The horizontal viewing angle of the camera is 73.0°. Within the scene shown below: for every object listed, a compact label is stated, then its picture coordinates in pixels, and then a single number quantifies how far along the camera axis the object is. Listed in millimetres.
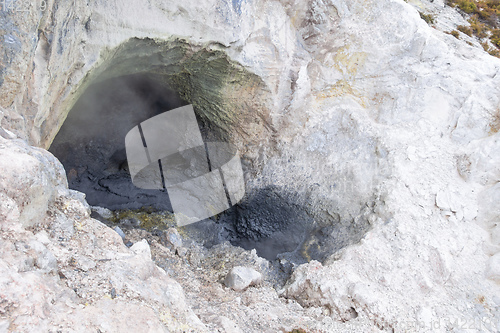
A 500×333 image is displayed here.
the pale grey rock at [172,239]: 5262
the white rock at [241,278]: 4462
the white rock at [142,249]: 3187
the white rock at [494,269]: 4598
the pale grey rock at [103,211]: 6004
